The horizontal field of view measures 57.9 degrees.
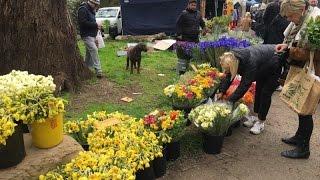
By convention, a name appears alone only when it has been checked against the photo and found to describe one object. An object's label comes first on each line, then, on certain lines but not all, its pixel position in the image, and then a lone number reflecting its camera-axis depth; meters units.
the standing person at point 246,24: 10.40
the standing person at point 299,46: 3.18
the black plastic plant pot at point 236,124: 4.14
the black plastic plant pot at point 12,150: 2.27
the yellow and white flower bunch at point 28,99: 2.33
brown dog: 6.72
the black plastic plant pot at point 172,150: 3.44
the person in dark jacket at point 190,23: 6.98
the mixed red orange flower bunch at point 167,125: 3.23
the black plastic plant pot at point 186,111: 4.03
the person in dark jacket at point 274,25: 5.81
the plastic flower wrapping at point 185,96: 3.99
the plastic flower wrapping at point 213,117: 3.51
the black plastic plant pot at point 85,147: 3.15
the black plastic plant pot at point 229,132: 4.00
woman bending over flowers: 3.63
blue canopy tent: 12.19
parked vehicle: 13.03
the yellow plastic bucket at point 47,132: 2.49
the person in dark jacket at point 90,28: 6.02
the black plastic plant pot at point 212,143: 3.61
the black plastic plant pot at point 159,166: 3.17
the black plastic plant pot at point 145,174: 2.92
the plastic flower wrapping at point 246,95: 4.30
